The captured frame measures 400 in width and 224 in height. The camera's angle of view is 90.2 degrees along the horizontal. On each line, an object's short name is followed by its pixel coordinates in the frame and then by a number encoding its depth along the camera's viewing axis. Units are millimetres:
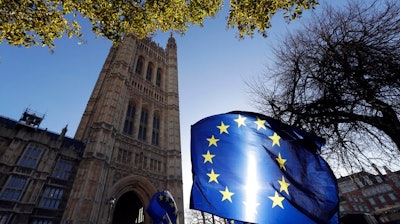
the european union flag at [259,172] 3652
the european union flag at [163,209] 8844
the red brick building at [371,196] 38188
